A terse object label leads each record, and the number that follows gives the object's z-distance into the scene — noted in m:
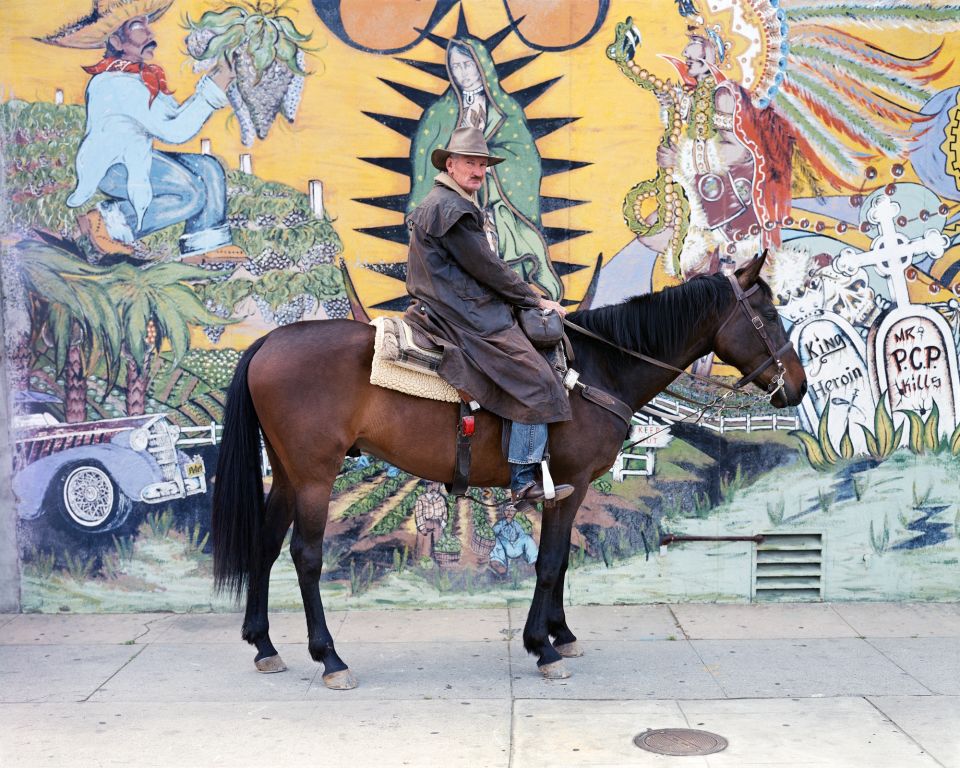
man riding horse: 5.05
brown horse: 5.17
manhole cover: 4.32
